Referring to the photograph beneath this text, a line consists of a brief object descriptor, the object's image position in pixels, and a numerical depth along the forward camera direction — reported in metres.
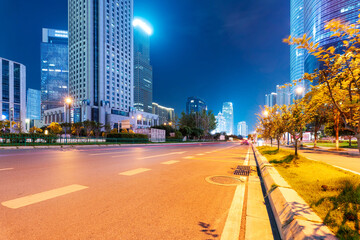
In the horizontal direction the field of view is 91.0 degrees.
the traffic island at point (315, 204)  2.34
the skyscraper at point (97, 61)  97.19
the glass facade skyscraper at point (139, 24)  183.55
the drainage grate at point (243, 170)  7.56
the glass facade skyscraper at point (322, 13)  96.50
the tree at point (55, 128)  61.54
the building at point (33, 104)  179.12
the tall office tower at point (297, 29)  144.54
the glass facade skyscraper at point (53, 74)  166.88
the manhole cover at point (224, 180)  5.85
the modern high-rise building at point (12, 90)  103.44
